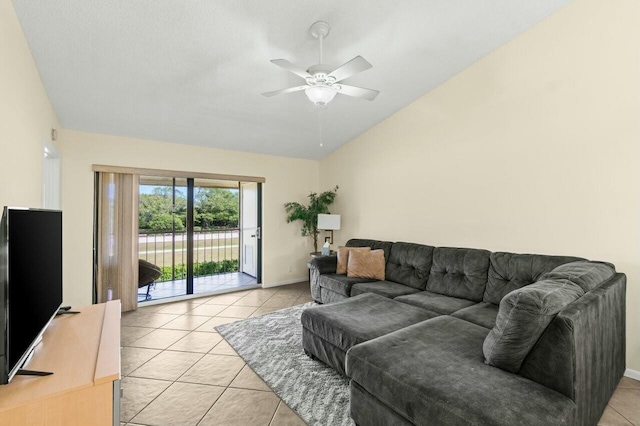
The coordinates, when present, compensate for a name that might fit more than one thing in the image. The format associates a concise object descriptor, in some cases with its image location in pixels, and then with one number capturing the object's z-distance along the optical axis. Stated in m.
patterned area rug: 1.99
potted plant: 5.28
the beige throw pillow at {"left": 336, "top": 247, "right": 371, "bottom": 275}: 4.01
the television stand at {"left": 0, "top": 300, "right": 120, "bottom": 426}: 0.99
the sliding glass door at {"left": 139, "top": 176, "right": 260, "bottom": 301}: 4.39
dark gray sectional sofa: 1.35
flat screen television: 1.04
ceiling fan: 2.12
